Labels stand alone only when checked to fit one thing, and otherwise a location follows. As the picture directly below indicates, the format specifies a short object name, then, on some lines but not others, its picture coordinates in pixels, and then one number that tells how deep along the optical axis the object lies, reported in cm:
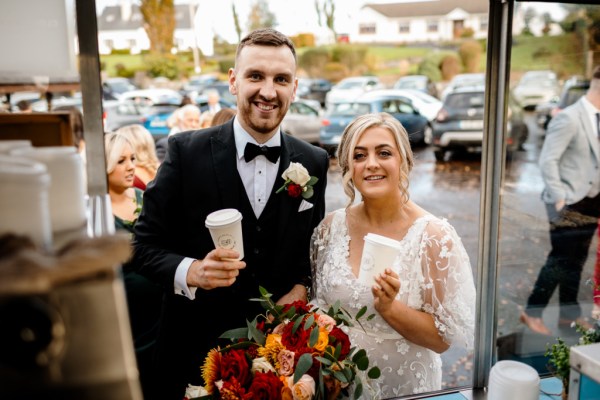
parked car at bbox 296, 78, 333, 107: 1564
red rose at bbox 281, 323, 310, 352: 152
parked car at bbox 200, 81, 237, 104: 1271
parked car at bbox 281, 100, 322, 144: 1001
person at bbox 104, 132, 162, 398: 279
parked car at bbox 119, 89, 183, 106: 1144
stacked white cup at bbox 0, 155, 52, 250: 62
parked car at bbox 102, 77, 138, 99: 1430
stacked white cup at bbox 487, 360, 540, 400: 154
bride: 213
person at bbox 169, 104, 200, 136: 616
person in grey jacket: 416
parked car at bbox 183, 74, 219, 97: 1375
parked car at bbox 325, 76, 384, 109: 1587
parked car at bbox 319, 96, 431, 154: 1003
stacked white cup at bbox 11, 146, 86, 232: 70
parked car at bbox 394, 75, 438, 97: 1616
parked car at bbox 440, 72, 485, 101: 1542
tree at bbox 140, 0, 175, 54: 1485
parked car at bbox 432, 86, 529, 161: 1071
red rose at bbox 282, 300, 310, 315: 169
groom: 212
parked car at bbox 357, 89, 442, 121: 1117
